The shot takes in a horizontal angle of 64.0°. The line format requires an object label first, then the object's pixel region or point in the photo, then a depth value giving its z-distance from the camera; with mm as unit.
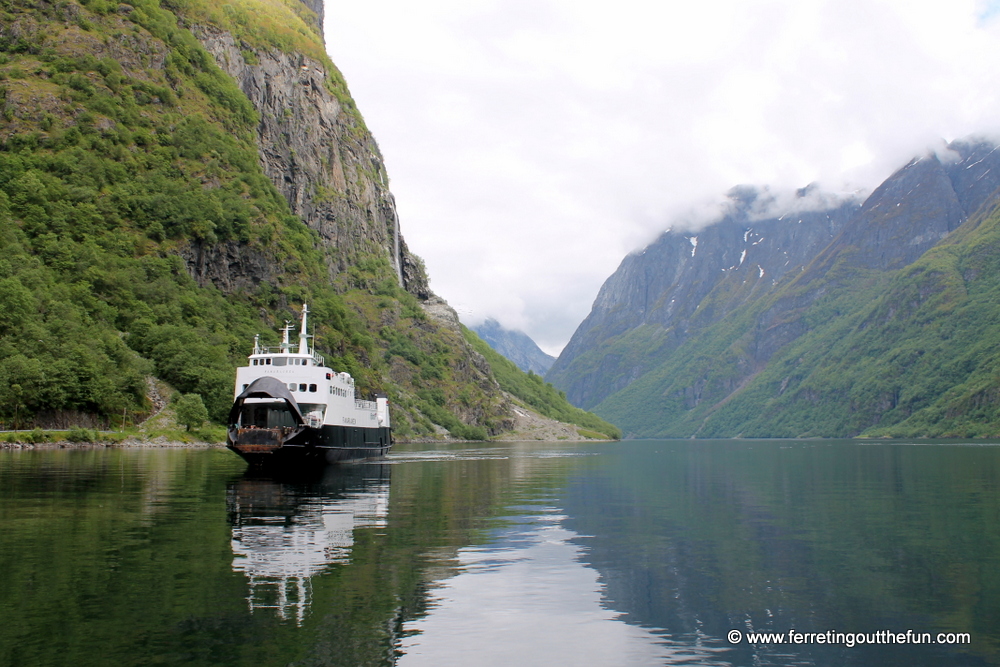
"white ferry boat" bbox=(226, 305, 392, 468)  64625
